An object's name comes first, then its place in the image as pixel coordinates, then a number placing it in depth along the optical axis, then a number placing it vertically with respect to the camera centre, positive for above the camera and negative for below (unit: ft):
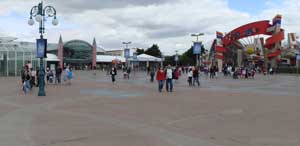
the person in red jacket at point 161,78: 54.28 -1.51
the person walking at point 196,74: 68.67 -1.05
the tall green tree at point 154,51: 379.13 +26.17
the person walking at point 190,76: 69.79 -1.44
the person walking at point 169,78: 54.79 -1.52
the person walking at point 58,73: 74.14 -0.91
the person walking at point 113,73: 75.83 -0.78
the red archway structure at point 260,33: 152.11 +20.09
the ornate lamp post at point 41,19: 45.48 +9.06
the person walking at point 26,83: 49.30 -2.28
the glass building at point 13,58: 116.82 +5.15
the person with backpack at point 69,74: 72.41 -1.15
